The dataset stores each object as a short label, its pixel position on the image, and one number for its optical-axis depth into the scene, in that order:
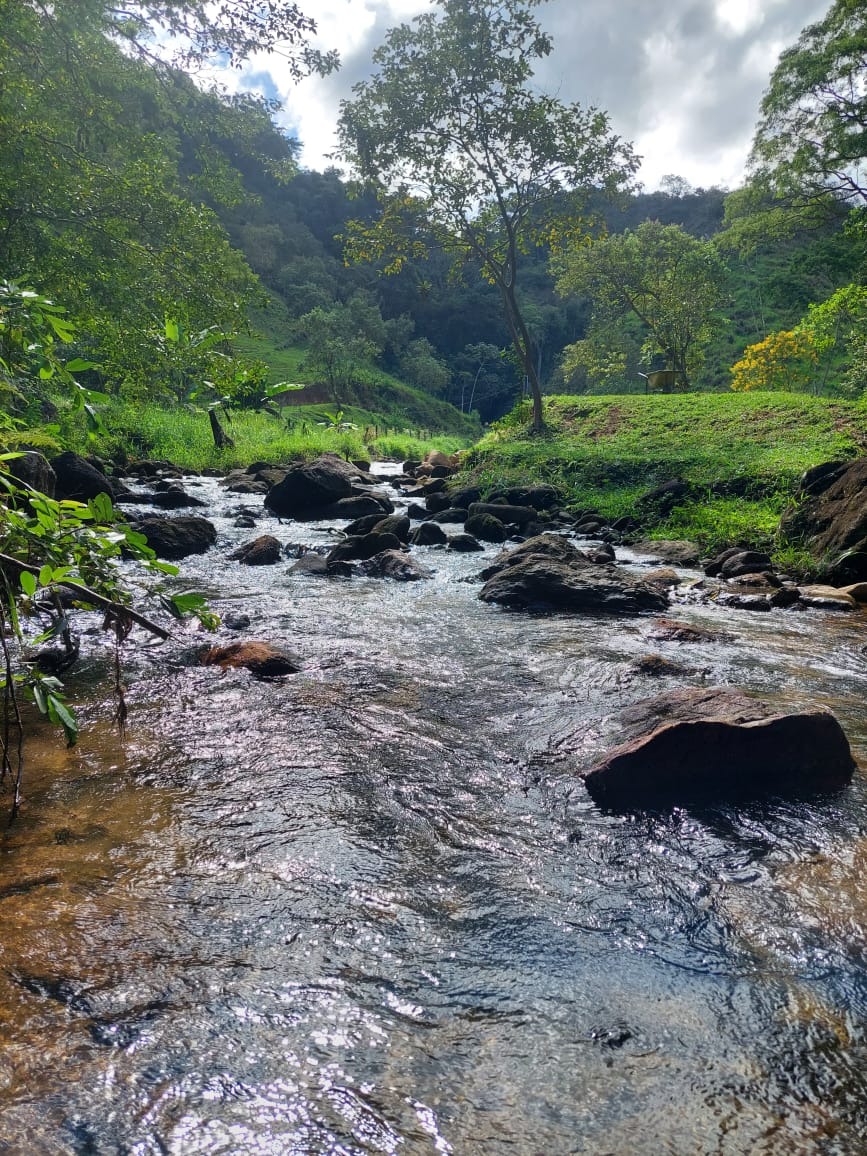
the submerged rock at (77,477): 11.46
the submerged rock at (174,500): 14.10
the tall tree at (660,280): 34.56
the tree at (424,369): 72.25
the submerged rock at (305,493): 14.62
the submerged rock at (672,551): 10.69
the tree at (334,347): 49.44
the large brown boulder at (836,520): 8.50
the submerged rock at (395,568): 9.24
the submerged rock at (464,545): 11.54
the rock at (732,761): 3.44
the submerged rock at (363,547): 10.13
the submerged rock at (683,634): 6.32
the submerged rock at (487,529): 12.93
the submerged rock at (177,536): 9.93
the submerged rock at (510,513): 14.30
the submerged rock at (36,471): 8.31
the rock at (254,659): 5.14
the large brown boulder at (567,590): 7.54
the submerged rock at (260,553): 9.76
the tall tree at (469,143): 20.30
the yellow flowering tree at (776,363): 30.33
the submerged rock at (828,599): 7.52
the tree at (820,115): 23.80
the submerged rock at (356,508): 14.91
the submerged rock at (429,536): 12.16
